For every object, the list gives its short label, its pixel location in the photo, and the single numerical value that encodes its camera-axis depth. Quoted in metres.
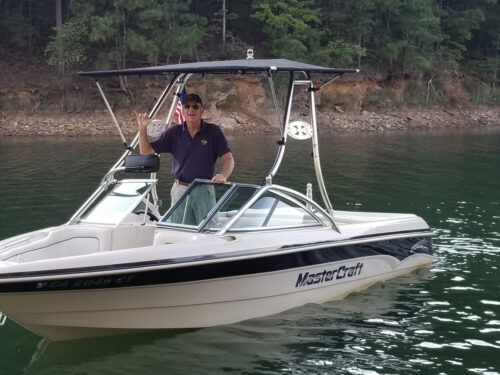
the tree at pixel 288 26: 44.53
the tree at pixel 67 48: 41.44
